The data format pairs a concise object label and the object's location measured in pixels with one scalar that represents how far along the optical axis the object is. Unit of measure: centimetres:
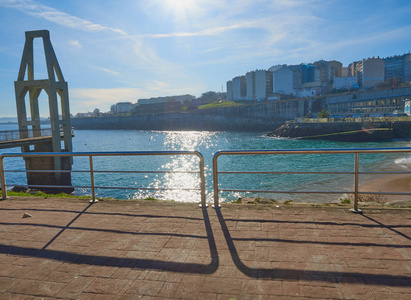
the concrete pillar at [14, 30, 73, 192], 2814
